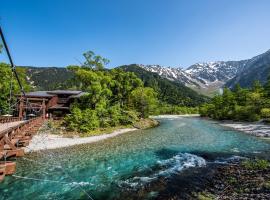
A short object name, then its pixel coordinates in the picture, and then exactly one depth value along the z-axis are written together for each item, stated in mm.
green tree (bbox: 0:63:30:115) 45069
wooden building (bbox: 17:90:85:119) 49572
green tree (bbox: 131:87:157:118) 61438
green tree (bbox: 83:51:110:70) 64562
